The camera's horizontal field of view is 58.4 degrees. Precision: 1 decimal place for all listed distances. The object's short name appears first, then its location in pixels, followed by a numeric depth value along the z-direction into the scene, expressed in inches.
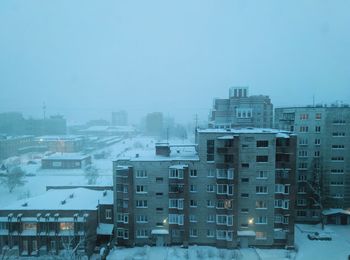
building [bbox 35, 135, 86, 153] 3725.4
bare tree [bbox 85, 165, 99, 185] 2133.1
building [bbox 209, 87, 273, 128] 2400.3
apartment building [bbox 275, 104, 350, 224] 1427.2
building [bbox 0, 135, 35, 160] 3299.7
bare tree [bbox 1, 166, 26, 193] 2033.7
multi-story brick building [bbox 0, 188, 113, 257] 1103.6
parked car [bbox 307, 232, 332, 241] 1228.5
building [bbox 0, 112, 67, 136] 5251.0
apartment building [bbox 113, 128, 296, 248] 1159.6
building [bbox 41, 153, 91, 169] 2780.5
